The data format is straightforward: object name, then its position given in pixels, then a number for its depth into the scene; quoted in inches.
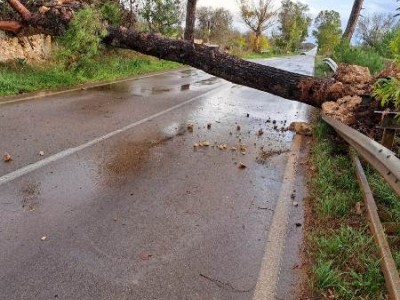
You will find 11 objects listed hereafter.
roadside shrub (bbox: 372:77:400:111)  129.1
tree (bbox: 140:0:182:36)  751.1
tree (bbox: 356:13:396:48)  2765.7
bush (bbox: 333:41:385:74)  558.6
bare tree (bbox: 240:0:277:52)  2129.7
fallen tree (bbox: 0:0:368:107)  317.4
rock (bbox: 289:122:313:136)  327.9
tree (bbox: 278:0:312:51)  2600.1
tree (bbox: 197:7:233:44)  1584.6
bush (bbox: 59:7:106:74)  381.1
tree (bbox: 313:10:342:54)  2311.8
